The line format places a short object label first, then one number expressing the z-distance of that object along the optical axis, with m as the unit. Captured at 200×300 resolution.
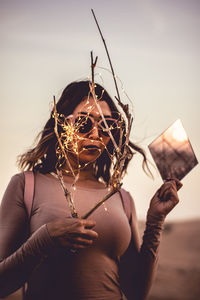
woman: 1.23
